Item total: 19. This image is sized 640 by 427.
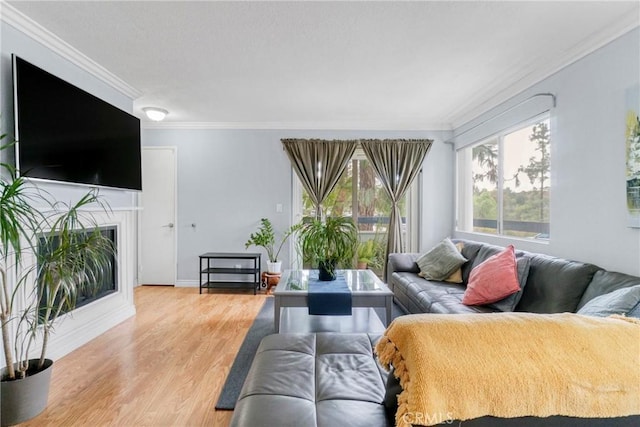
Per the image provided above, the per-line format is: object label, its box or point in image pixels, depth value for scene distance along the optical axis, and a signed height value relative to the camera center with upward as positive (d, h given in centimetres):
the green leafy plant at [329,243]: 285 -29
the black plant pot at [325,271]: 291 -56
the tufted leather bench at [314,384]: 104 -71
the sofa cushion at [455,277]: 311 -66
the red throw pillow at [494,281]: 226 -52
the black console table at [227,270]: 416 -80
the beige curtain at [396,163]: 438 +69
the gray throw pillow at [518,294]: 223 -60
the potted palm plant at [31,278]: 162 -40
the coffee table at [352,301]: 250 -73
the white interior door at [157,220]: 452 -12
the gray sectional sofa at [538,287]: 186 -53
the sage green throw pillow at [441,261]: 312 -52
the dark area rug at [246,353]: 186 -112
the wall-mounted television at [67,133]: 206 +63
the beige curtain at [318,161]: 435 +72
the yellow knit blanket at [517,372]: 79 -42
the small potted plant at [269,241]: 427 -42
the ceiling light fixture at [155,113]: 371 +121
